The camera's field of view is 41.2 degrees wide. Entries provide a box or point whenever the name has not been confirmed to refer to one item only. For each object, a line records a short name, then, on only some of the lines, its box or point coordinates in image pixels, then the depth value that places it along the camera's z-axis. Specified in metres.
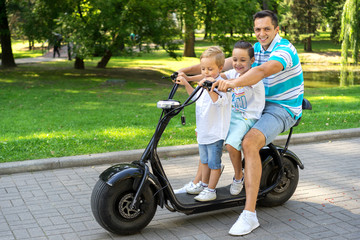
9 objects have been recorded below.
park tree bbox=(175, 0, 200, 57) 16.64
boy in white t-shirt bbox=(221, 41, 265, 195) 4.19
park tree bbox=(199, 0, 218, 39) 16.81
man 4.04
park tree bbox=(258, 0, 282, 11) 20.04
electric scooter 3.88
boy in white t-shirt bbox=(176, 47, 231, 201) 4.07
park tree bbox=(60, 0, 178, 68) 15.58
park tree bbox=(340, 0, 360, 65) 18.41
